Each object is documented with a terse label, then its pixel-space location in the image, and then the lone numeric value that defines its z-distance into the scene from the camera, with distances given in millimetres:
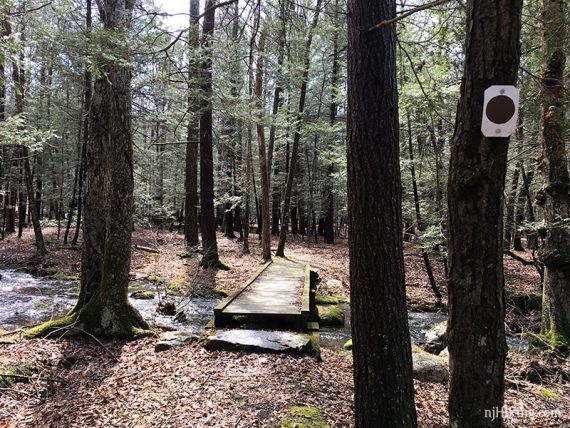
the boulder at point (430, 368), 5203
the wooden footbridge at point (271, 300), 6898
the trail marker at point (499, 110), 1951
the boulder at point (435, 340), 6969
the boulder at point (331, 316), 8461
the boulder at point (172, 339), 5902
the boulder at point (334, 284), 11936
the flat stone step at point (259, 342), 5820
